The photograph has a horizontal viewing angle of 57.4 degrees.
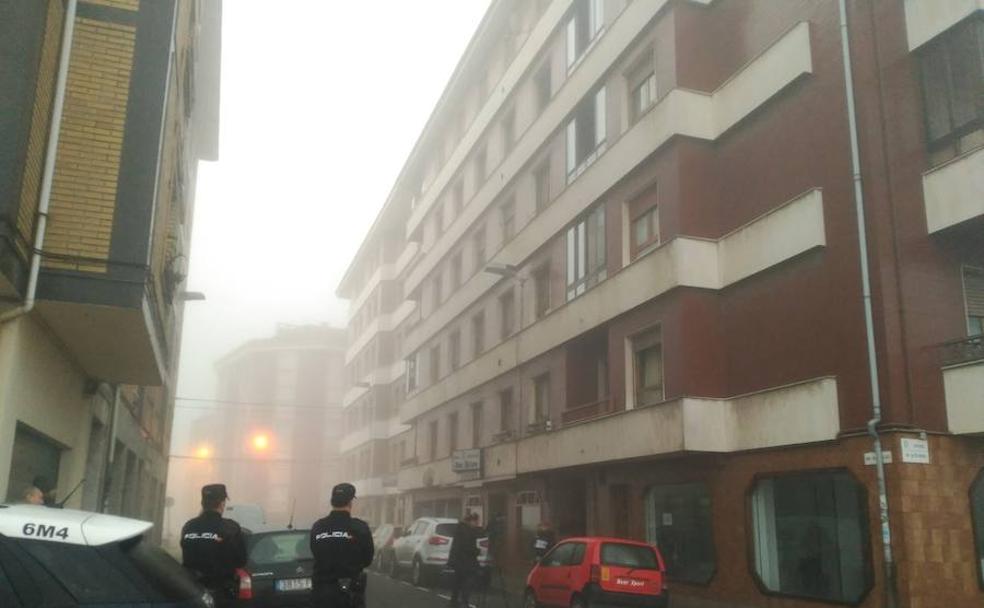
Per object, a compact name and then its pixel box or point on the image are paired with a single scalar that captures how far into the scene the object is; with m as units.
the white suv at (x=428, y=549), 22.56
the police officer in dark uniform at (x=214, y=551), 7.45
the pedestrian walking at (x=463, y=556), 14.98
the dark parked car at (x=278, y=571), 11.65
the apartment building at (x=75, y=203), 9.34
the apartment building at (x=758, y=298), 13.91
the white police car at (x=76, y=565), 4.35
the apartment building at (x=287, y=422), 78.00
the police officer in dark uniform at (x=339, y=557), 7.32
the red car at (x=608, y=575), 13.98
